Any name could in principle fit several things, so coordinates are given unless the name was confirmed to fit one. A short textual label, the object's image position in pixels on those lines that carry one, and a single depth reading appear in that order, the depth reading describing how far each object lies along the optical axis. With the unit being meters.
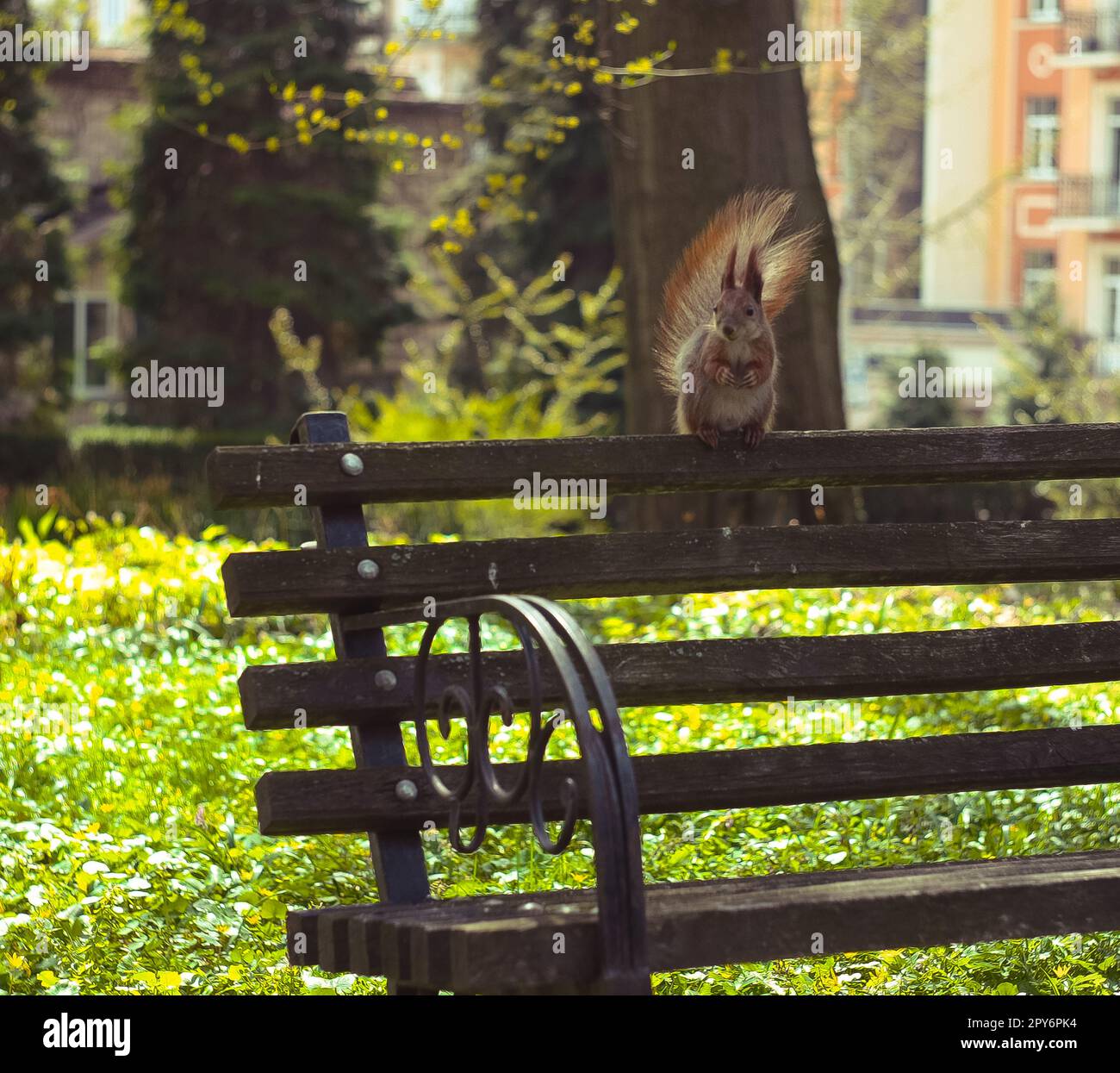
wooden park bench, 2.57
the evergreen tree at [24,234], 20.80
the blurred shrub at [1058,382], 14.43
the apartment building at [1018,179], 33.41
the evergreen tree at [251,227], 22.00
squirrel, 3.90
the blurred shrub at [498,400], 11.69
